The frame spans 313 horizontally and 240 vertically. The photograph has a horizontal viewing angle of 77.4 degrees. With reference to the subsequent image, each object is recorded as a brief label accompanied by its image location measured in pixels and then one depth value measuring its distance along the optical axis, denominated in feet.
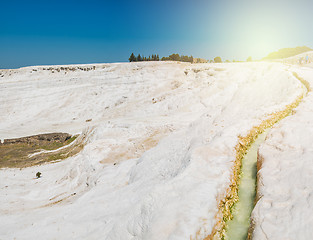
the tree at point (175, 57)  279.49
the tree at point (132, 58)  289.94
